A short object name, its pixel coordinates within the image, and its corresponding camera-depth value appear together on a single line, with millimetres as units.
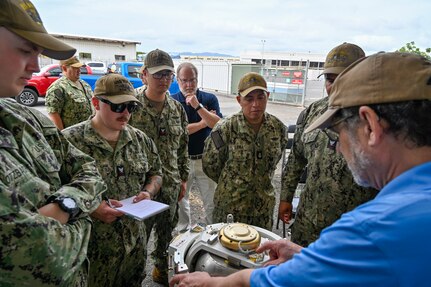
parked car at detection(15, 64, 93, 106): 12123
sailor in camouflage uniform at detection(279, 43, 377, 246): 2225
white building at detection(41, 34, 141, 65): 27641
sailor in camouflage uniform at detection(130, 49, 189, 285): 2936
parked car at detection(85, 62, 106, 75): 17391
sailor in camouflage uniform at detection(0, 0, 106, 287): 909
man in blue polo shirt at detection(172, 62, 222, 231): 3643
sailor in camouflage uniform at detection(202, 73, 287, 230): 2773
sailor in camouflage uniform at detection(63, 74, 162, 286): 1973
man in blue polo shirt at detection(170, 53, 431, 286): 754
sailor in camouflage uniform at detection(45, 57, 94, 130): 4030
